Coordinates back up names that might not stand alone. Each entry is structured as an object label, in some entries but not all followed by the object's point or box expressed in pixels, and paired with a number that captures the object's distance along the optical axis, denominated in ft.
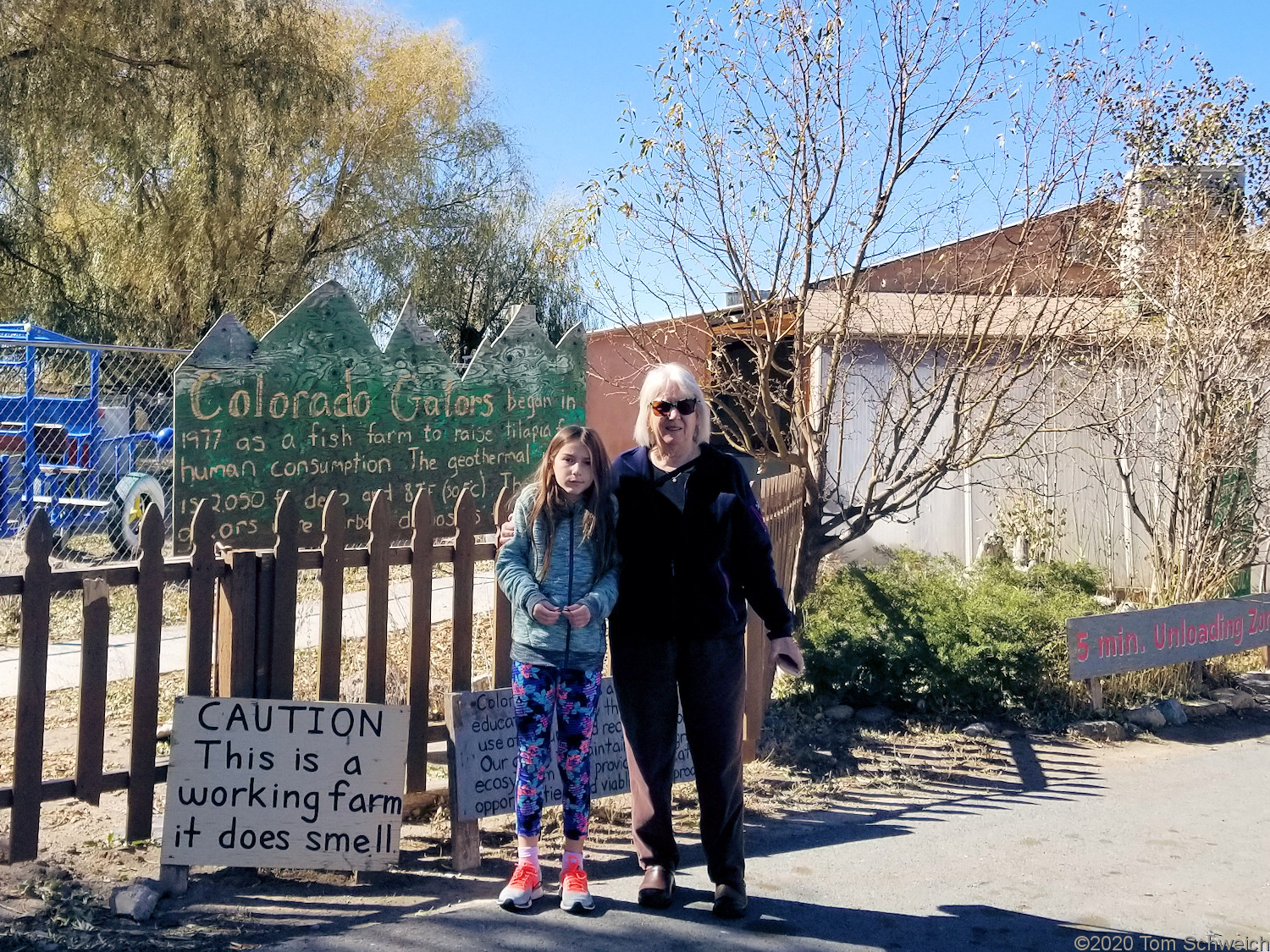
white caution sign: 12.50
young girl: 12.02
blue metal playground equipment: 29.66
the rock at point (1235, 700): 22.36
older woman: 11.86
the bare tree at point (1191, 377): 24.23
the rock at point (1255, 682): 23.56
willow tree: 35.29
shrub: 20.15
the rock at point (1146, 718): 20.86
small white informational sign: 13.51
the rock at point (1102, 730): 20.04
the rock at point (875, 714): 20.12
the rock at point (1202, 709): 21.71
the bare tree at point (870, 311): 21.71
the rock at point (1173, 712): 21.25
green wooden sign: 16.26
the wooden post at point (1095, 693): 20.58
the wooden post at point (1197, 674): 22.67
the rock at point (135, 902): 11.51
